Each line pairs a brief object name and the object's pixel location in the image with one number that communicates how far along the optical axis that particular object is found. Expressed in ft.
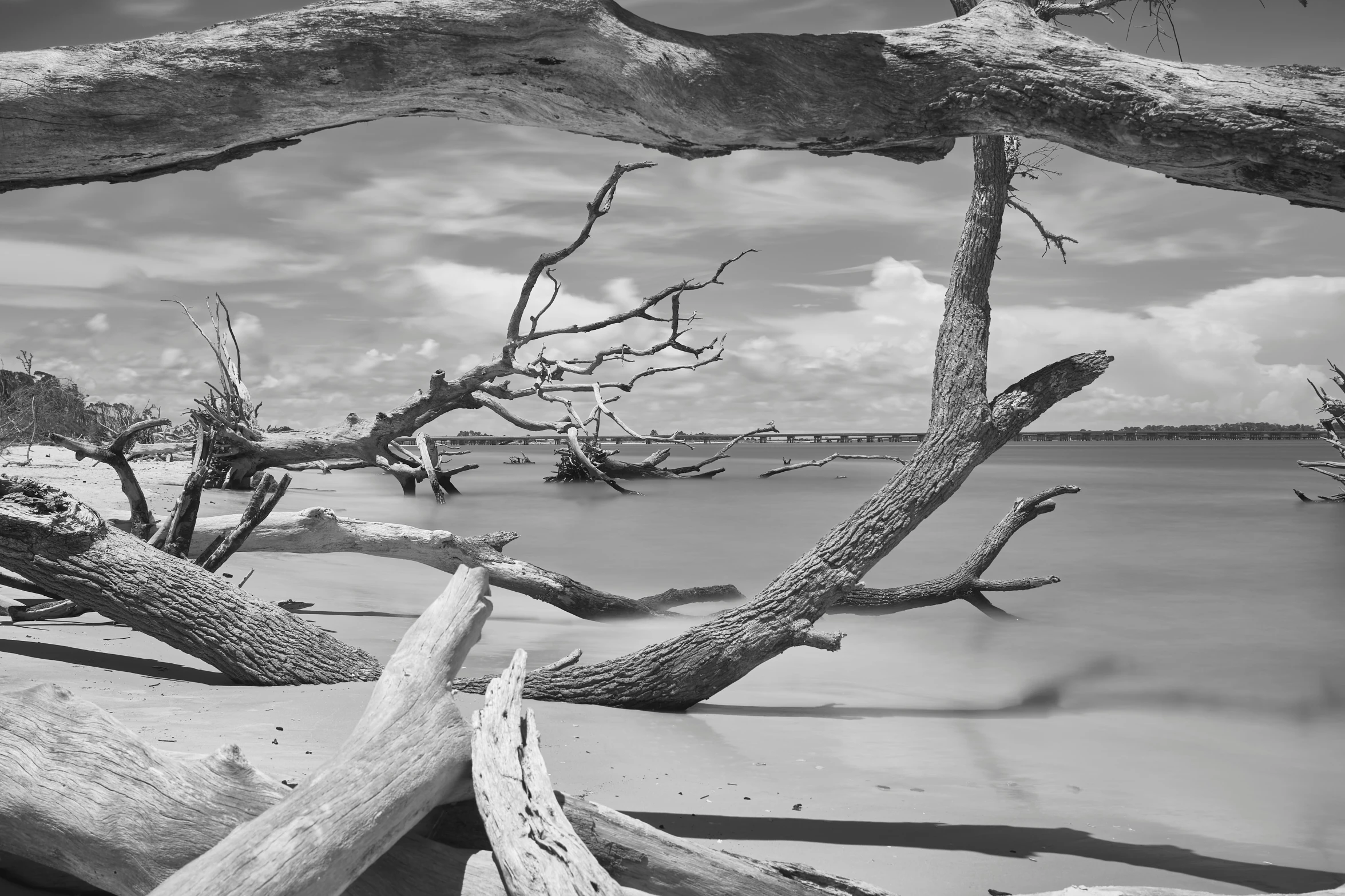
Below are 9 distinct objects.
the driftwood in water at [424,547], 26.43
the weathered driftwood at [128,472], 24.22
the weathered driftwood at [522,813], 7.13
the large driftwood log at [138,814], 7.91
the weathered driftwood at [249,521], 22.91
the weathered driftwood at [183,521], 23.12
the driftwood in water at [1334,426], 66.03
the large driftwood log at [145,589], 16.31
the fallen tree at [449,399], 32.19
